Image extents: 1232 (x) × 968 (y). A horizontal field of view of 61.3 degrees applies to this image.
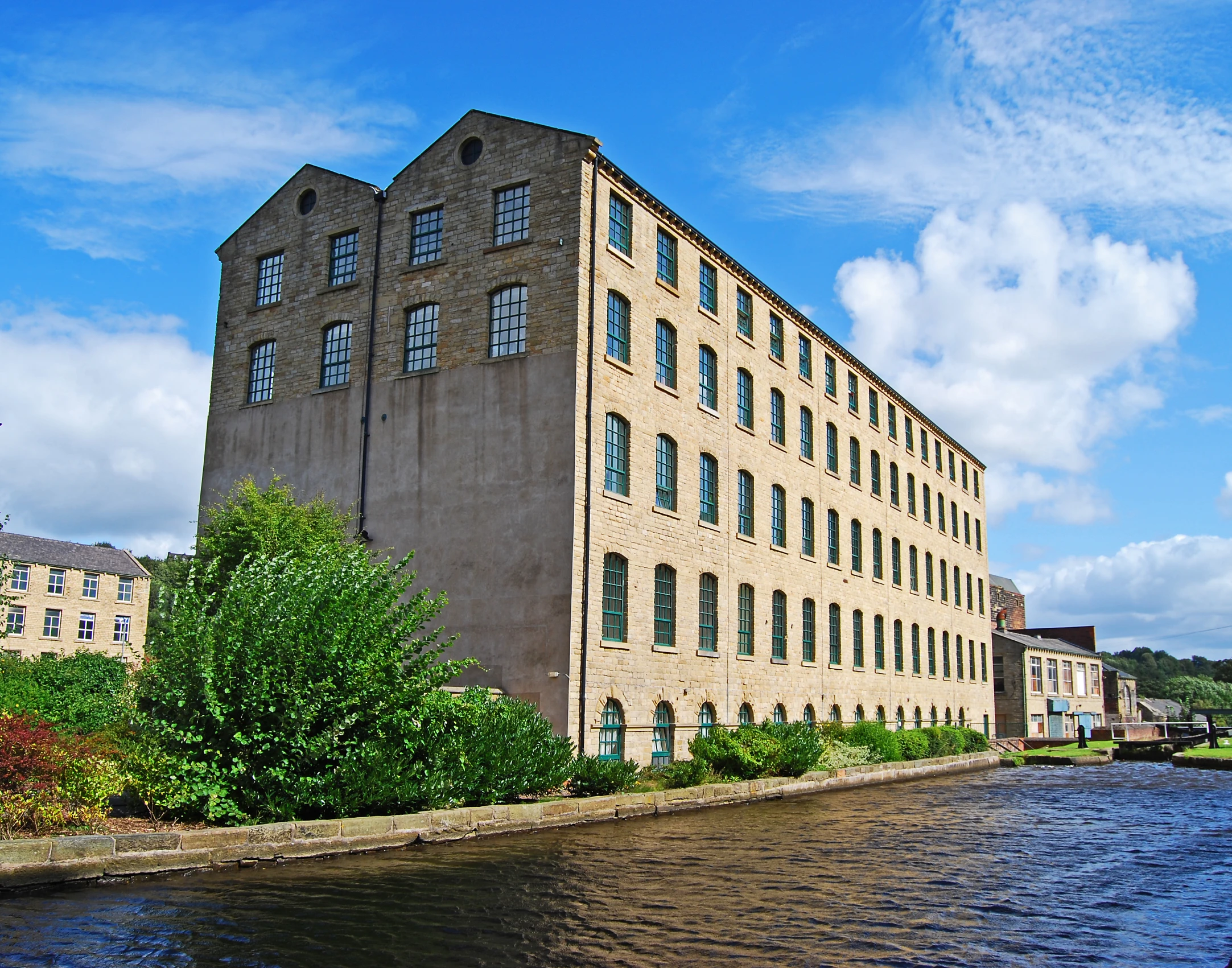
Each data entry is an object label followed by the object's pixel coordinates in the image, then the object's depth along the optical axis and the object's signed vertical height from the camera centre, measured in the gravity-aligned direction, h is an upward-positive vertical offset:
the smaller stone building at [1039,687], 60.75 +0.85
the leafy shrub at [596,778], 17.48 -1.37
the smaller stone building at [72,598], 63.06 +5.63
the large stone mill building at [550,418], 22.02 +6.55
